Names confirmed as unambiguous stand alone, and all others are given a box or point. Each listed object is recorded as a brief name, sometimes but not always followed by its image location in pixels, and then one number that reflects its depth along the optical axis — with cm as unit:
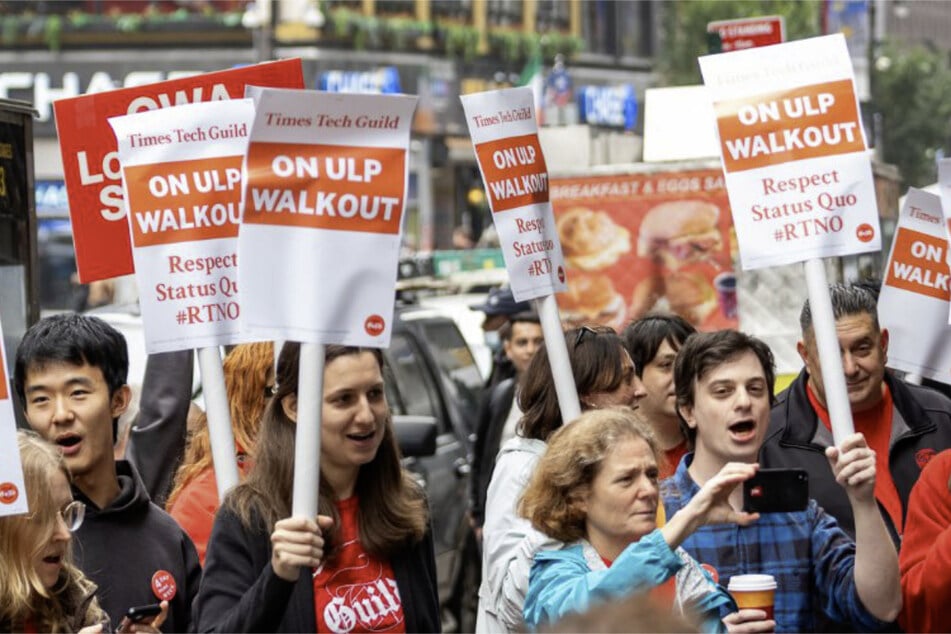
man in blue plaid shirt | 878
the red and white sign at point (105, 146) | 1098
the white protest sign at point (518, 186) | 1056
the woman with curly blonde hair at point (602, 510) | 811
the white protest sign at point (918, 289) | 1151
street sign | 2451
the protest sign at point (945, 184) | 907
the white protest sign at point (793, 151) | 939
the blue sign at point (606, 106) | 9800
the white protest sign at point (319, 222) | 810
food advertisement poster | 2147
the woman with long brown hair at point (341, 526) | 828
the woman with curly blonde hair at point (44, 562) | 764
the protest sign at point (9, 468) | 770
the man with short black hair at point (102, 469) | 916
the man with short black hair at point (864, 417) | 1132
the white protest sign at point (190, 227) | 969
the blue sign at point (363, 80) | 8156
